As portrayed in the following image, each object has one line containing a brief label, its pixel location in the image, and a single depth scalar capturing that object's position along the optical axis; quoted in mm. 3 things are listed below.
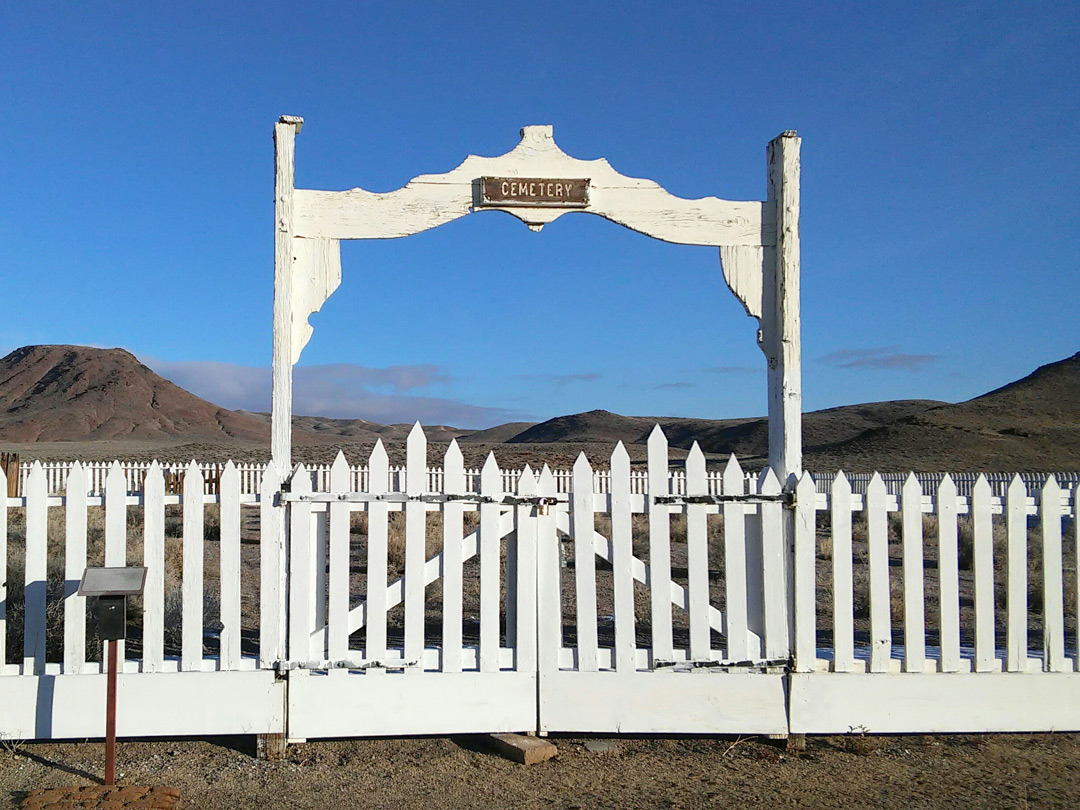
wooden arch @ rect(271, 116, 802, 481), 5277
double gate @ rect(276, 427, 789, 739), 4789
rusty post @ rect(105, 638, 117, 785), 4141
